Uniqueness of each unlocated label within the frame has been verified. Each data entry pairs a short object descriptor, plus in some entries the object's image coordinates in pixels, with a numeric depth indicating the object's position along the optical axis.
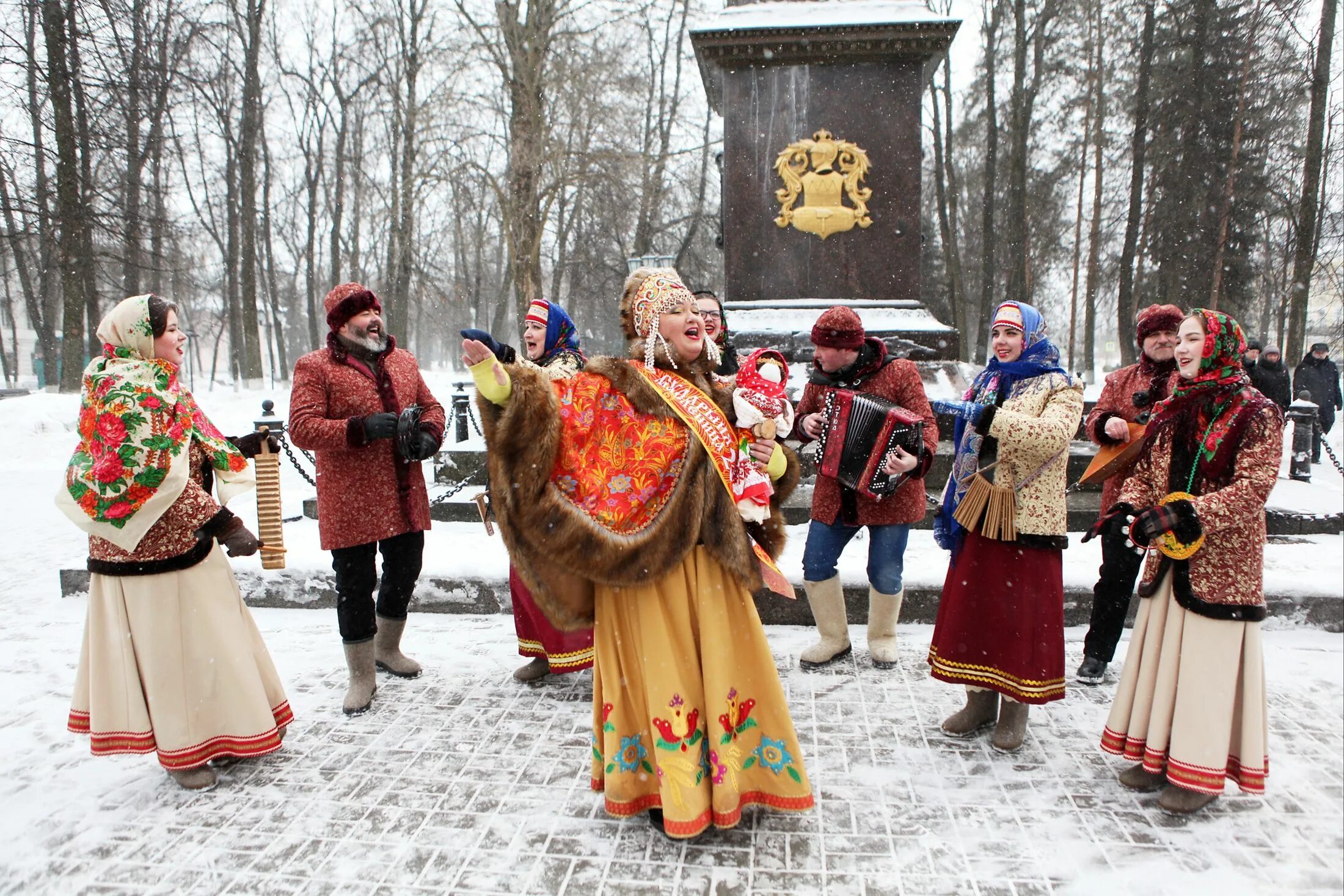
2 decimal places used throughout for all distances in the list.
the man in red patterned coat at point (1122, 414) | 4.06
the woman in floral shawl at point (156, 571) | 3.07
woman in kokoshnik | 2.68
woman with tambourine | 2.81
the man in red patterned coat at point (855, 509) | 4.07
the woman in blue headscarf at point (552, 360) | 4.09
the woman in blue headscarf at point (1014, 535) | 3.33
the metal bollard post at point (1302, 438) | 8.71
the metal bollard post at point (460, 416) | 9.02
